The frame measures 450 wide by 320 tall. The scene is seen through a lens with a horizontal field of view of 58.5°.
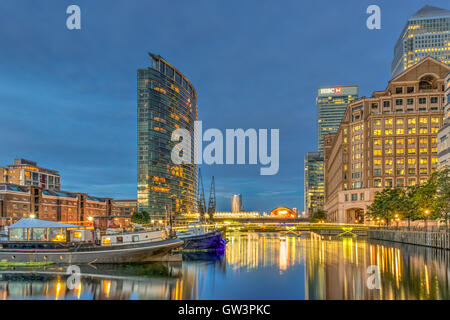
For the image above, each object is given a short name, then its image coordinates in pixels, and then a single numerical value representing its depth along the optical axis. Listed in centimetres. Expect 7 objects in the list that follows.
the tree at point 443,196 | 6494
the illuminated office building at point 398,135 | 15012
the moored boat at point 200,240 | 6856
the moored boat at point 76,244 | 4922
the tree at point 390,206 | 9822
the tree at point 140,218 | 15308
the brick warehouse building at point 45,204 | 13788
